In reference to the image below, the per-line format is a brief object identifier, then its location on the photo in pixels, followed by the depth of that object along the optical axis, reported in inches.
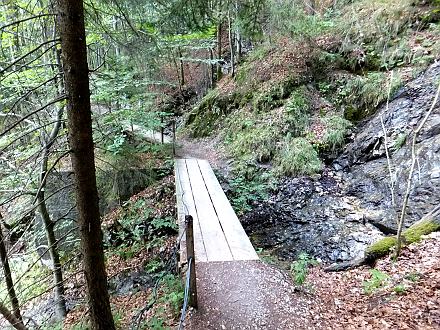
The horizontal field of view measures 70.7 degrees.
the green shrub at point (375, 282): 161.2
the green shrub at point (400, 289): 147.7
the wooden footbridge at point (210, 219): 197.2
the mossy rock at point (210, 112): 520.5
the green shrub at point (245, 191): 312.3
